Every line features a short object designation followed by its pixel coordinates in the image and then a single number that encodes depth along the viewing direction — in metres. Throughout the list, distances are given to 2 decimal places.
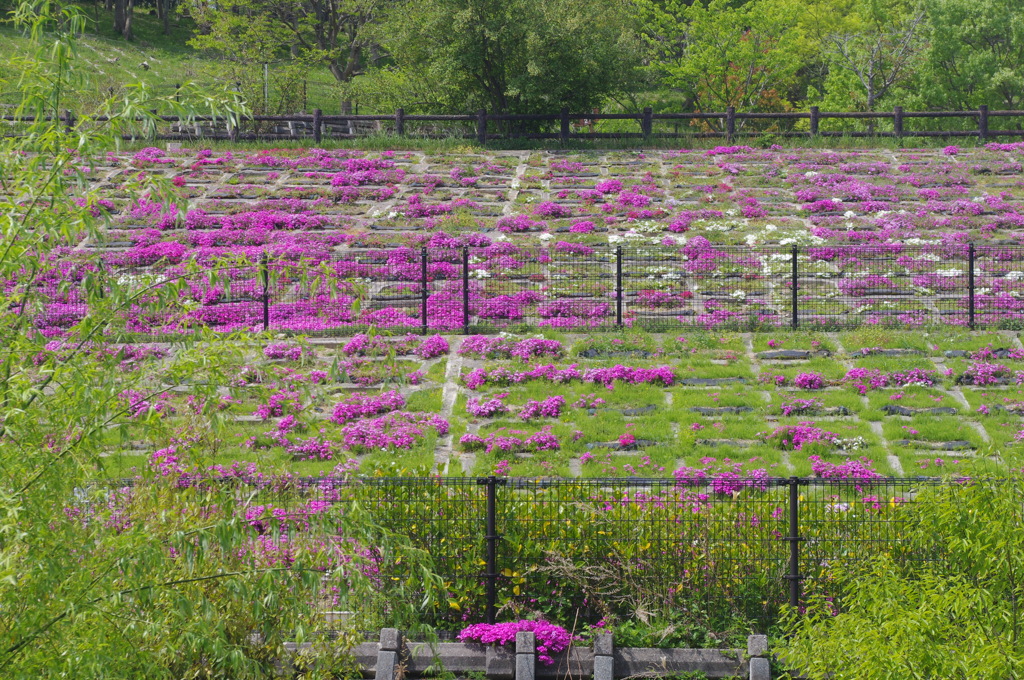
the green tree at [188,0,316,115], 45.50
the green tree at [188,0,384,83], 50.66
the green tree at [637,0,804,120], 49.56
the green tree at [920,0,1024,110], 47.12
